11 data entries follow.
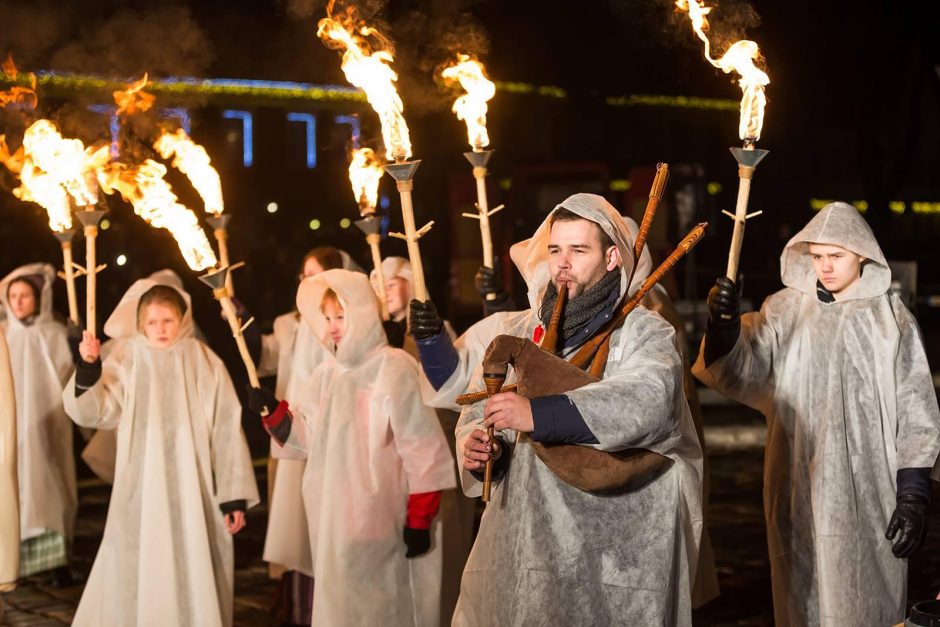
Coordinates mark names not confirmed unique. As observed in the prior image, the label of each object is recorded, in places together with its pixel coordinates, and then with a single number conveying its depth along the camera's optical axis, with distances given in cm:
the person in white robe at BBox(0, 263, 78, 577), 919
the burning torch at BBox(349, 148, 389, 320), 749
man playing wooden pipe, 431
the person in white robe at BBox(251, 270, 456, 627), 638
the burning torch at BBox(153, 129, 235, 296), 759
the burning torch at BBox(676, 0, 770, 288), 530
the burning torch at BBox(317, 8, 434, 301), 514
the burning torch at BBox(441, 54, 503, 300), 662
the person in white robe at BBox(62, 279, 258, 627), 680
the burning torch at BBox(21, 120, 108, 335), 699
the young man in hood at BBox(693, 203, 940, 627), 585
